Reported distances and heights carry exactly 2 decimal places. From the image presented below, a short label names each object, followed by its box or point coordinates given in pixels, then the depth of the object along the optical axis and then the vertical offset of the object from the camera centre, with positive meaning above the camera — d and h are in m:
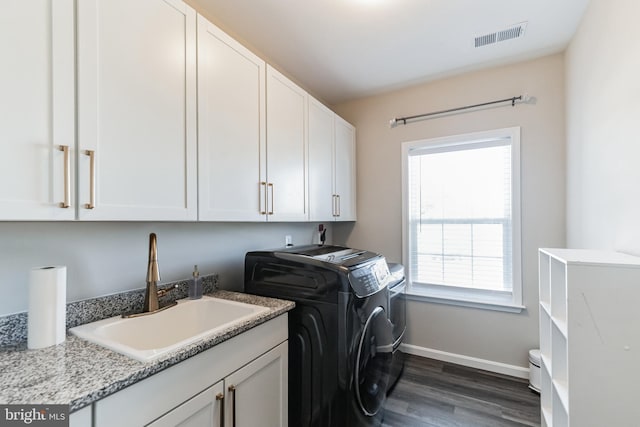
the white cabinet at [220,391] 0.82 -0.62
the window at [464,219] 2.46 -0.04
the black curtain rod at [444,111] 2.40 +0.98
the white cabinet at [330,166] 2.34 +0.45
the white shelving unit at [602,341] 1.02 -0.47
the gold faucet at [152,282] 1.35 -0.32
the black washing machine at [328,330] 1.46 -0.62
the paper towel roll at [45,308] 0.97 -0.32
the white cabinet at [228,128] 1.40 +0.48
